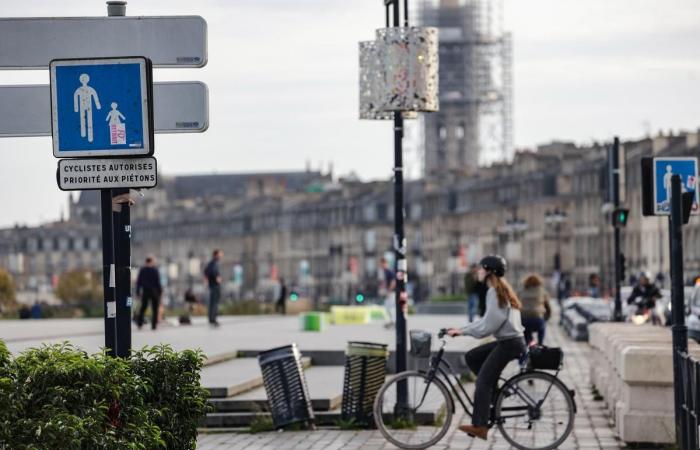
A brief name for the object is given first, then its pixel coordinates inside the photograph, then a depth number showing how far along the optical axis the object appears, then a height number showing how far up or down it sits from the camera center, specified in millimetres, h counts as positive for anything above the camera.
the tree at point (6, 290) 105119 -3934
